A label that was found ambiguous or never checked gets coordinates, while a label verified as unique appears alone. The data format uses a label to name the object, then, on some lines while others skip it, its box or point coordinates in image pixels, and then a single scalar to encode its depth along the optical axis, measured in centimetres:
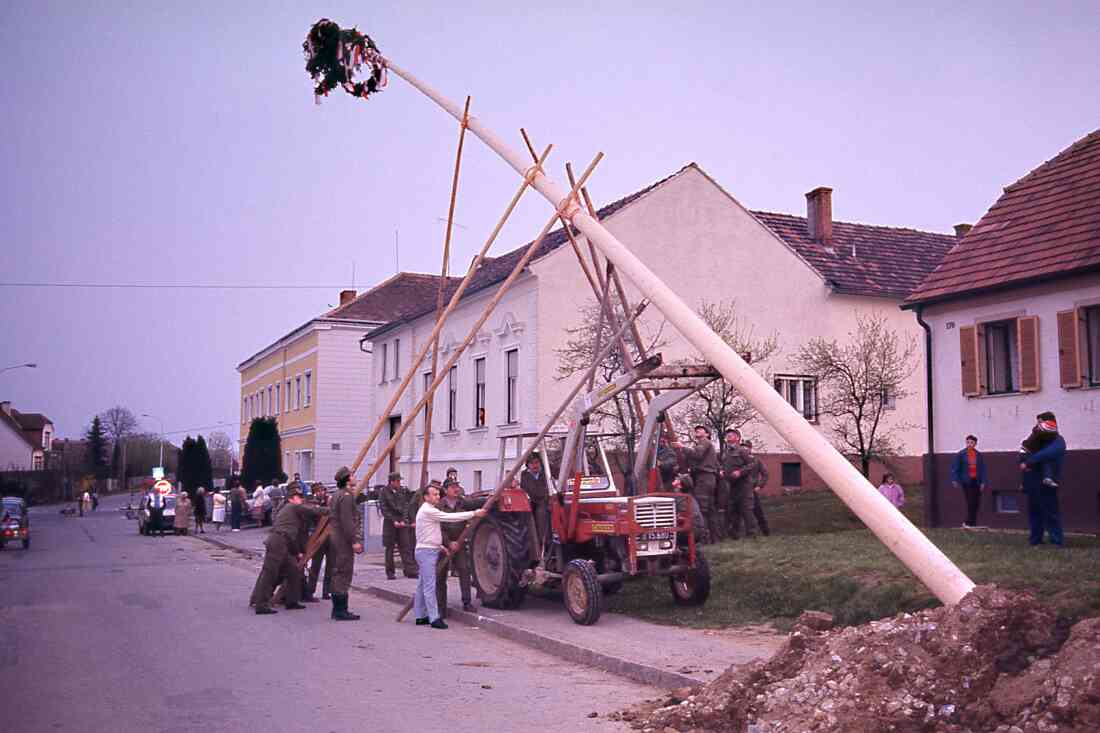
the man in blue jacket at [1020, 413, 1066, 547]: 1433
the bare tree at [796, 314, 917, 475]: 2577
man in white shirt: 1359
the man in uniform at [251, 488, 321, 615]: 1506
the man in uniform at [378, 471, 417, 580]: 2008
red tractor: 1285
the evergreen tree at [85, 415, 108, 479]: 12381
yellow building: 5041
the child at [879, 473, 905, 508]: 2291
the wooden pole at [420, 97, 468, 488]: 1562
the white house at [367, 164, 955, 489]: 3028
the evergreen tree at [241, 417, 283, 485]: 4975
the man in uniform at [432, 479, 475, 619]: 1438
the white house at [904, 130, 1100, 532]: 1845
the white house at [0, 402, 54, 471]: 10229
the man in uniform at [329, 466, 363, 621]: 1424
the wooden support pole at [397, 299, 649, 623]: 1361
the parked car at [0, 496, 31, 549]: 3066
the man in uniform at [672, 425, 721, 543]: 1820
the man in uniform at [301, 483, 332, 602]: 1539
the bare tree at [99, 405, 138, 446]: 13325
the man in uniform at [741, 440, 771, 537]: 1888
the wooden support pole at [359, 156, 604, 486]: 1446
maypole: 738
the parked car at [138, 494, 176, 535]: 3988
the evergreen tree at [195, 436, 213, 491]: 5944
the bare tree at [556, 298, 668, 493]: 2389
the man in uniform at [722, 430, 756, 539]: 1842
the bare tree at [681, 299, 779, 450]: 2441
